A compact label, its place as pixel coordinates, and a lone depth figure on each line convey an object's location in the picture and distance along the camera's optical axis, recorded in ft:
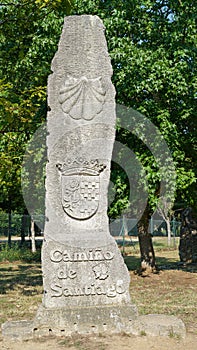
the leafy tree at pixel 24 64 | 29.84
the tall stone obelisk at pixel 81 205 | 21.40
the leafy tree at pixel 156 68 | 37.32
